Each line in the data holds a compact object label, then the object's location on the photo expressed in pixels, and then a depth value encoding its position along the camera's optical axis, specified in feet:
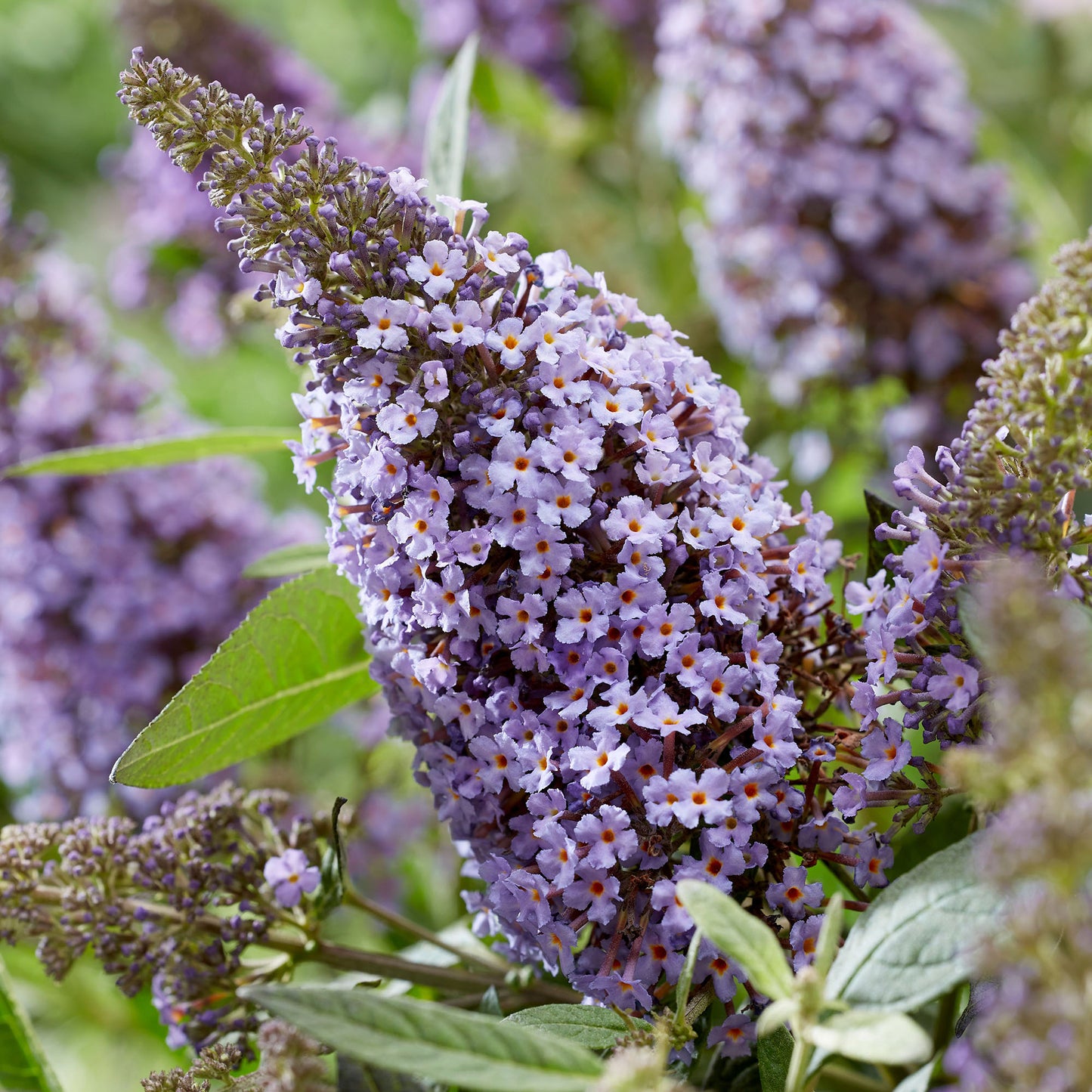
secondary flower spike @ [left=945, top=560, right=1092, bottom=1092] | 1.32
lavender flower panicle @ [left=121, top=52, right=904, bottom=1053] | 1.53
